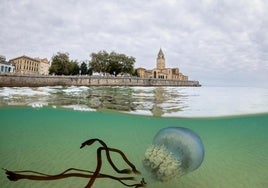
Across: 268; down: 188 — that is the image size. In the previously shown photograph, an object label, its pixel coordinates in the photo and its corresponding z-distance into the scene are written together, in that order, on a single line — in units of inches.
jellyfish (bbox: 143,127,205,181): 106.3
